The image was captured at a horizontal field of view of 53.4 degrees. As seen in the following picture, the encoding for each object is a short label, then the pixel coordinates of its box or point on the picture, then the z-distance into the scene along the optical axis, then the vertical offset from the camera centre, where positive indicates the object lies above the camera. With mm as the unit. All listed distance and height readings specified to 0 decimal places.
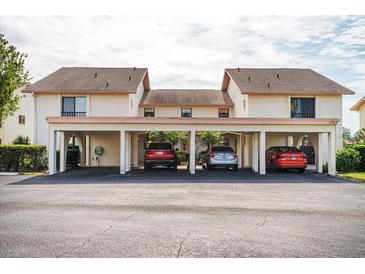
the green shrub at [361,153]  19422 -337
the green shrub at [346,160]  18859 -694
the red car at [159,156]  19156 -519
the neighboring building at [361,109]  32819 +3586
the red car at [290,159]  18297 -636
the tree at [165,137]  28594 +739
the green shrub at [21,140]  26484 +430
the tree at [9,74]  19844 +4029
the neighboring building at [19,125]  31562 +1886
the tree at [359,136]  25908 +773
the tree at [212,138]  27688 +639
